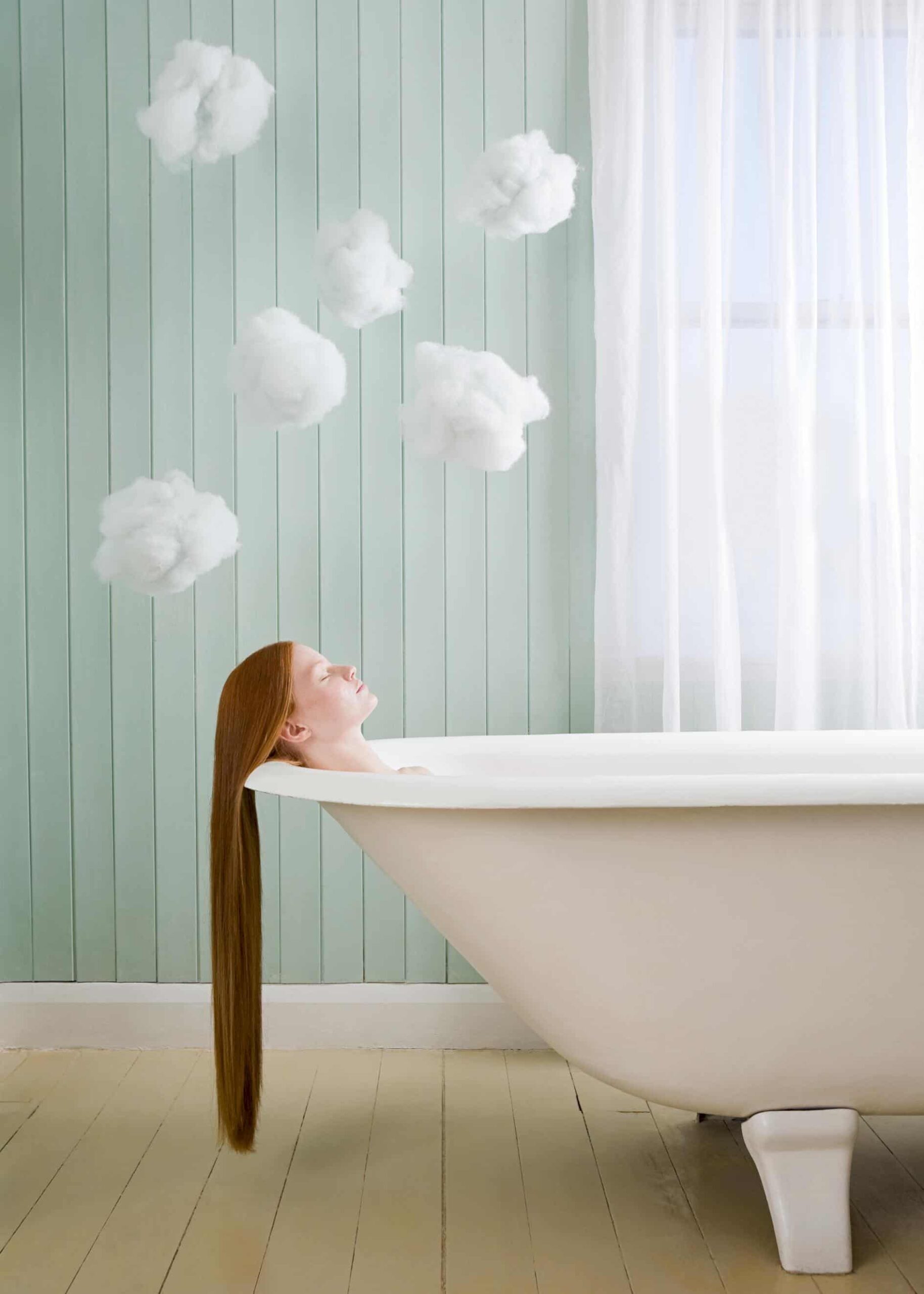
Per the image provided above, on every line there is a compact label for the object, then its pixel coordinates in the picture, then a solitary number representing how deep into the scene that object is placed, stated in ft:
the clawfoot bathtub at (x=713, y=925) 3.92
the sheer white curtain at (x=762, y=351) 6.78
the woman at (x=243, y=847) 4.79
